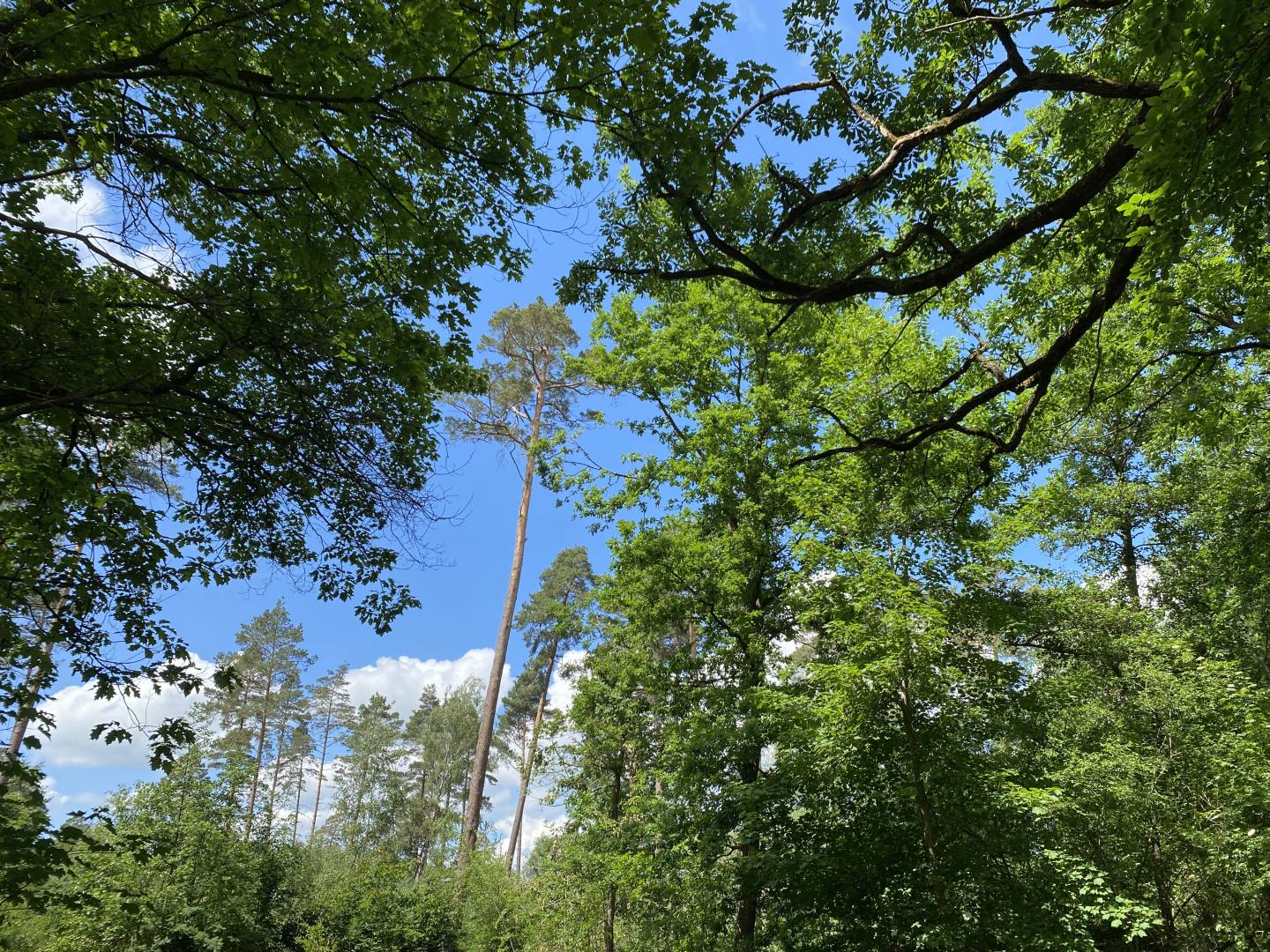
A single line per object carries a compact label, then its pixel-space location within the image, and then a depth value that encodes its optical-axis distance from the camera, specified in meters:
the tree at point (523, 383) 19.17
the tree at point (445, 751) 36.44
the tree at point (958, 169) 2.42
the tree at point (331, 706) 37.94
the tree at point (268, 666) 31.03
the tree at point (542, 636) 26.62
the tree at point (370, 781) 30.25
